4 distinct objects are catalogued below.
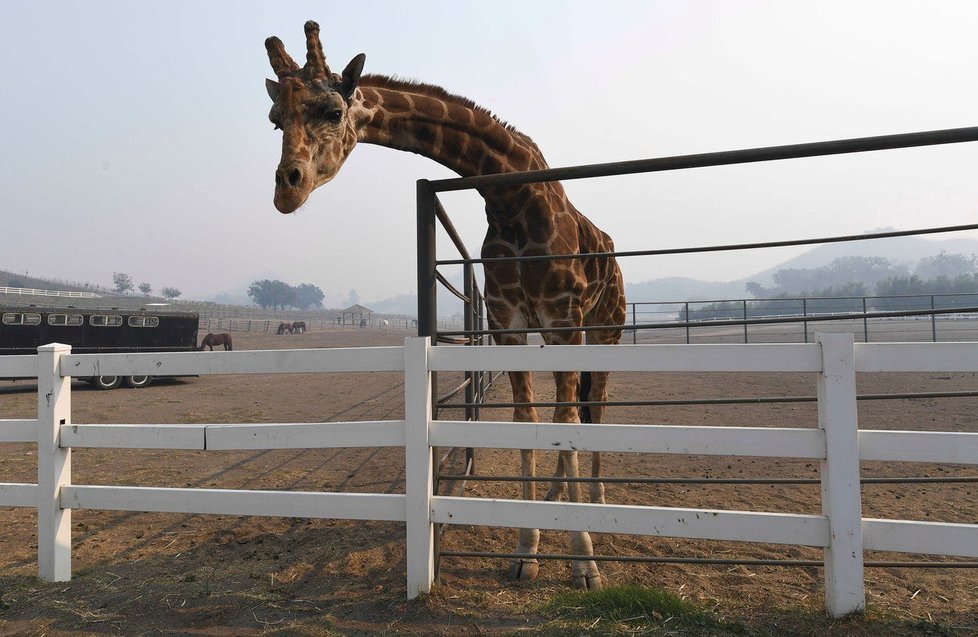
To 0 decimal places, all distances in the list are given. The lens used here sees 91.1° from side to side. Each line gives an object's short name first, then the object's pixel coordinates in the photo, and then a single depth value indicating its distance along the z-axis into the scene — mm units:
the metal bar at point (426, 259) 2586
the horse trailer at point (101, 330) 12727
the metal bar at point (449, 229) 2968
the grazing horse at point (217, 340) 22312
